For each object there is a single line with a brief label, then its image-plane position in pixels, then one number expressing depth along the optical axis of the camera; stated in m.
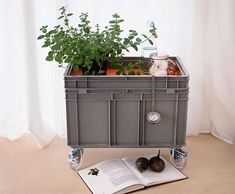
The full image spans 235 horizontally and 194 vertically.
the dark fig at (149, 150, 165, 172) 1.25
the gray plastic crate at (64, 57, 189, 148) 1.18
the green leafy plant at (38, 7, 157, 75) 1.18
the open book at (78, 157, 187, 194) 1.16
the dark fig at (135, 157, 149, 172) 1.25
